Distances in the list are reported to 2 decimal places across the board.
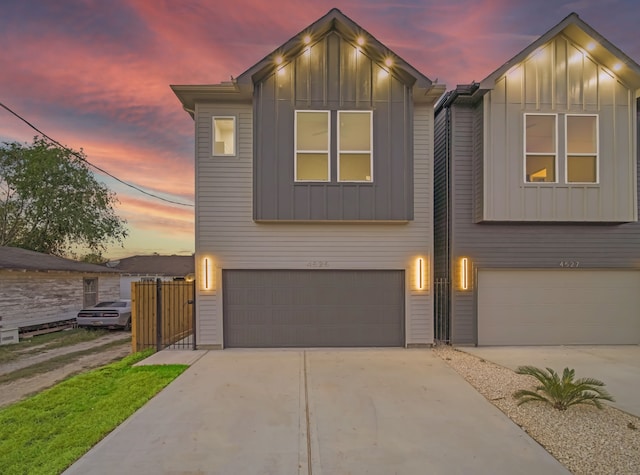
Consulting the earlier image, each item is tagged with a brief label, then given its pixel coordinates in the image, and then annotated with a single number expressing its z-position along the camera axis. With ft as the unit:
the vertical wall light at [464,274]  26.76
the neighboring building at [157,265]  88.04
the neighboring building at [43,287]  36.58
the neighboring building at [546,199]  25.81
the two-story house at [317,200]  25.25
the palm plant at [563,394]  14.92
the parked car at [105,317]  38.45
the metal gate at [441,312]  27.25
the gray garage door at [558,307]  27.12
